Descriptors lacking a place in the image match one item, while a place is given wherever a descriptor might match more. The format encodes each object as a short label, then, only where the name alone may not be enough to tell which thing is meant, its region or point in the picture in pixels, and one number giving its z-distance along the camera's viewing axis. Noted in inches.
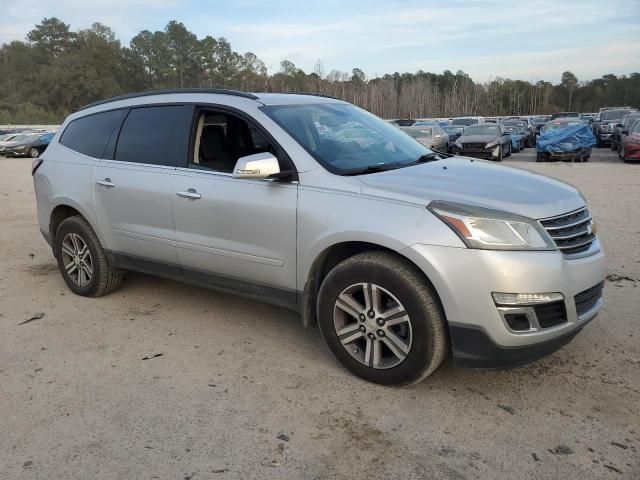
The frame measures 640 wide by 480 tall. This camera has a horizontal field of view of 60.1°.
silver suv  119.1
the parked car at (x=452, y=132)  874.1
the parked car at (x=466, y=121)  1332.2
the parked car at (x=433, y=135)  781.3
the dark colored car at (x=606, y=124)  1085.1
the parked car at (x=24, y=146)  1226.0
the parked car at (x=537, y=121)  1349.7
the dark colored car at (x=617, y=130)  816.8
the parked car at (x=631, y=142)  726.5
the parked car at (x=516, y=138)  1031.2
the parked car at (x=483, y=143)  807.1
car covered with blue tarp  812.0
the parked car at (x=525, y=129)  1157.6
